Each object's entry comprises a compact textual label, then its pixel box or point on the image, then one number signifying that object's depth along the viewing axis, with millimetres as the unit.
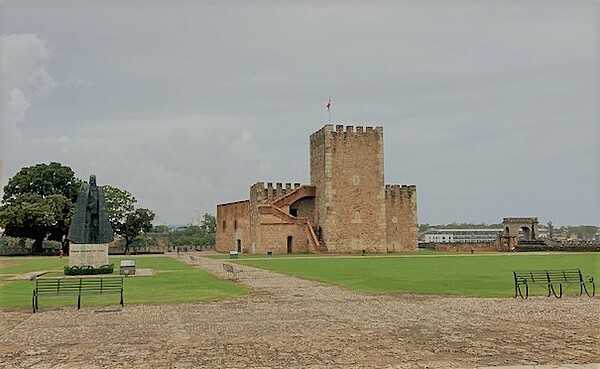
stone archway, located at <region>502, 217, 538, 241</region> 67375
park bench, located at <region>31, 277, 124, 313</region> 13602
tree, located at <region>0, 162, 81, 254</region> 47969
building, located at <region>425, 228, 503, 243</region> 158875
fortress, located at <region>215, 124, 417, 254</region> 48969
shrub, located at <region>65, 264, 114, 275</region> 23453
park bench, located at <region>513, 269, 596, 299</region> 15391
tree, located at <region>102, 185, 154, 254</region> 56938
